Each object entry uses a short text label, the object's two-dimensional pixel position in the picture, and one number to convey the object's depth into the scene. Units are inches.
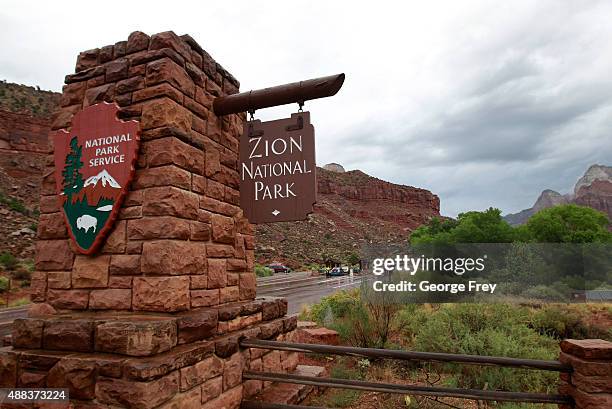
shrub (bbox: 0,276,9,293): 756.5
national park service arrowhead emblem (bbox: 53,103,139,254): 124.3
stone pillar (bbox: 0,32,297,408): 105.0
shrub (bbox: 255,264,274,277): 1234.0
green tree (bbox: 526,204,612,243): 841.5
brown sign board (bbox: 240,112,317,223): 142.3
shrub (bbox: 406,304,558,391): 205.3
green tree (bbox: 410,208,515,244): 773.9
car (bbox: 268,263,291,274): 1455.5
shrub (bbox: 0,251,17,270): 916.6
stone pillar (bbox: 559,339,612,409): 113.0
